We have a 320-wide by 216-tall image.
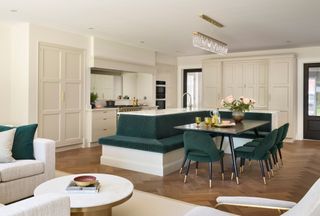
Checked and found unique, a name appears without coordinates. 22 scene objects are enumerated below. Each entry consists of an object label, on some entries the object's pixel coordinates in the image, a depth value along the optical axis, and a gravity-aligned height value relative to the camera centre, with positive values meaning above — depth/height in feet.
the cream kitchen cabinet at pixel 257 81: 25.34 +2.05
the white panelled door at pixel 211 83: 28.73 +1.99
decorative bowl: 8.27 -2.26
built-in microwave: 30.12 -0.12
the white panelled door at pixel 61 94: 18.89 +0.61
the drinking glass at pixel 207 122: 15.33 -1.00
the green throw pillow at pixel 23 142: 11.28 -1.55
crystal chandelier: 16.34 +3.65
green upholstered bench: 14.89 -1.78
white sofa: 9.98 -2.58
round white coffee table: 7.34 -2.53
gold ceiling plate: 15.69 +4.72
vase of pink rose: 17.01 -0.11
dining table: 13.30 -1.24
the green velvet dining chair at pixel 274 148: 14.69 -2.30
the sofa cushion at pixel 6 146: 10.52 -1.59
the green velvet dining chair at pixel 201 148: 12.75 -2.02
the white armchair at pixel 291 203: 4.57 -2.17
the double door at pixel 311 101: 25.64 +0.22
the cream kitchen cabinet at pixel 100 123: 21.88 -1.60
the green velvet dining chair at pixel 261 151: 12.97 -2.21
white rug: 9.75 -3.66
